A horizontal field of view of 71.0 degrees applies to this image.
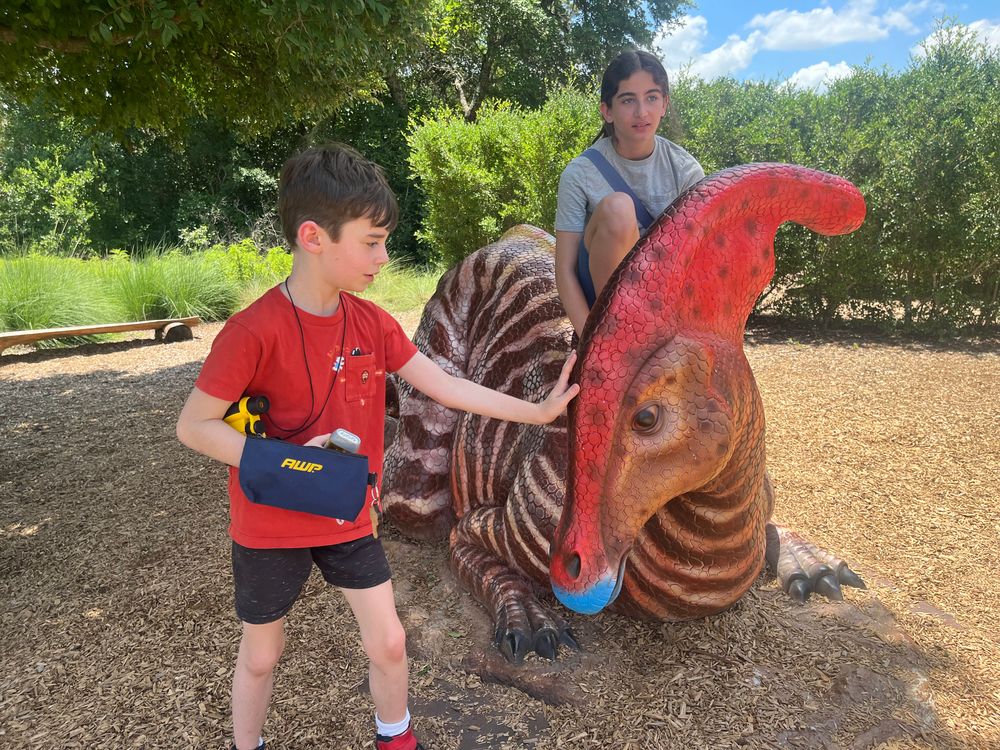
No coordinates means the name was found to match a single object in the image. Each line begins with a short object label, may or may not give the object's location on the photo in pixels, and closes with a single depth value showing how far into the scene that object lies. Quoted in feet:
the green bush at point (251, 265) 39.29
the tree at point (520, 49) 58.75
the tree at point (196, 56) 10.12
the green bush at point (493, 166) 31.45
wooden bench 25.64
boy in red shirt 5.16
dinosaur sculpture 4.96
